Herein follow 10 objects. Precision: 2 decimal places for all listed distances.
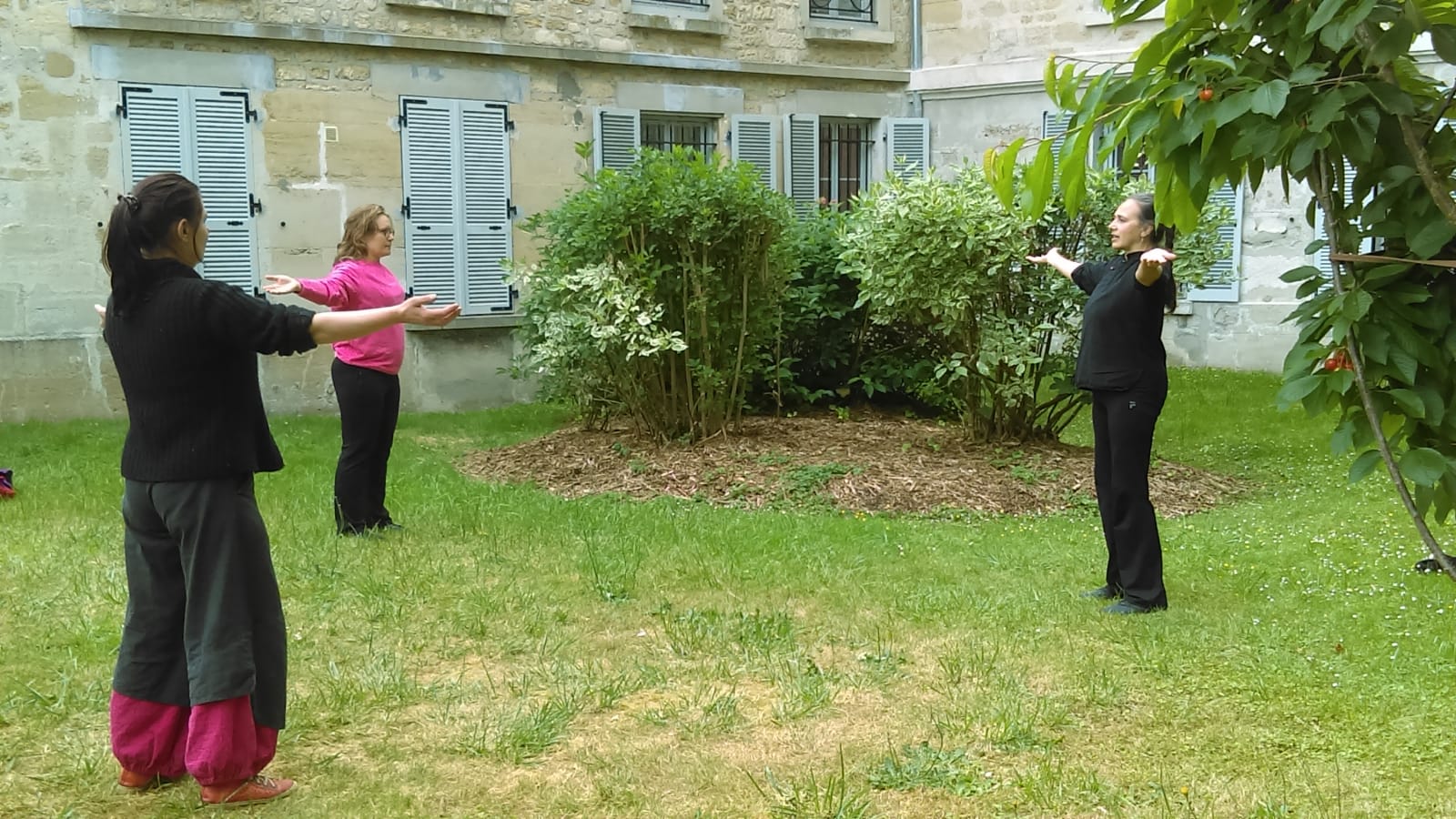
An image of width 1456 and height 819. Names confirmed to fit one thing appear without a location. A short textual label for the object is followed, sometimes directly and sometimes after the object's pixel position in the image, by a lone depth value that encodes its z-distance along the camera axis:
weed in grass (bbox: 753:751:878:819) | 3.63
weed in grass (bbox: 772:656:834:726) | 4.52
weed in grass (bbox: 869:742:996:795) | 3.85
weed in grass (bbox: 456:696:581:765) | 4.18
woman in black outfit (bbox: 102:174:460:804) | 3.62
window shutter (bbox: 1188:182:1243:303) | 15.80
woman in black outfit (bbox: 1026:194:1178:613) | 5.64
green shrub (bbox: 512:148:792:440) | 9.76
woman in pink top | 6.90
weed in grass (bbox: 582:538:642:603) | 6.11
